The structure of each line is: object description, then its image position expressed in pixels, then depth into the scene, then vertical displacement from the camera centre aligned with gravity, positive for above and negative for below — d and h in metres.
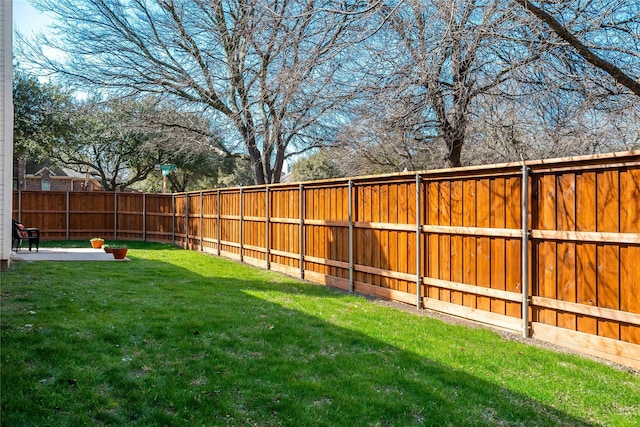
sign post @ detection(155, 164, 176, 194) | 20.14 +2.33
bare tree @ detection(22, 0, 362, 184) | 11.39 +4.64
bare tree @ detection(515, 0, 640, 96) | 5.38 +2.32
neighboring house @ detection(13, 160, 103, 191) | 37.50 +3.66
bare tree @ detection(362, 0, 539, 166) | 6.58 +2.52
